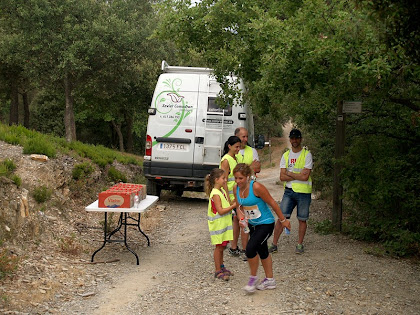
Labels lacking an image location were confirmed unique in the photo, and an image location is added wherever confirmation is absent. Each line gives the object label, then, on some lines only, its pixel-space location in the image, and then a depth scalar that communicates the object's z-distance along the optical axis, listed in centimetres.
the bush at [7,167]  830
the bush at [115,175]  1372
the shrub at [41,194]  900
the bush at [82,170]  1157
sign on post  866
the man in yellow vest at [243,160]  776
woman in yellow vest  739
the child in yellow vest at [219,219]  653
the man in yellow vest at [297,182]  793
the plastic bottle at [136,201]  759
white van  1243
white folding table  716
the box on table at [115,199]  725
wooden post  943
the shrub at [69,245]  761
